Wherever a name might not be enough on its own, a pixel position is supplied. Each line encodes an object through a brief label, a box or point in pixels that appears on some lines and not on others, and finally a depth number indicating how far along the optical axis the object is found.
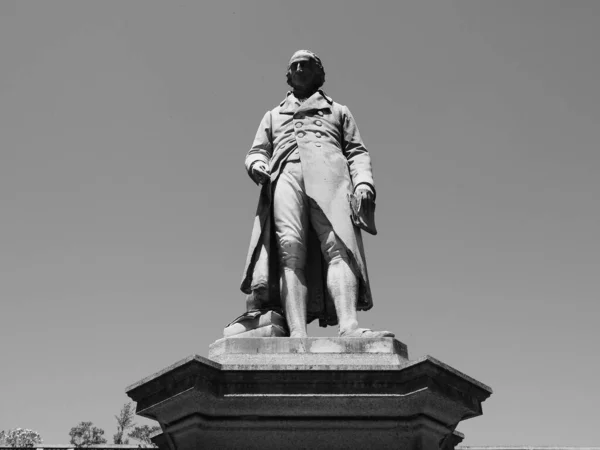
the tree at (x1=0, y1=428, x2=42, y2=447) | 47.94
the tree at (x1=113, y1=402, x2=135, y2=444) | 46.22
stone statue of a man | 8.87
